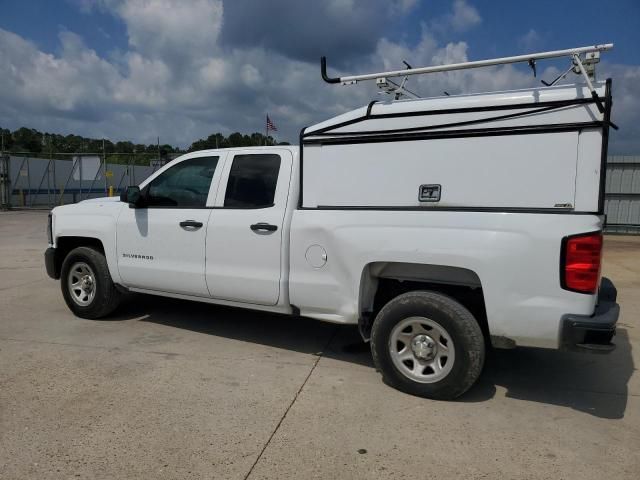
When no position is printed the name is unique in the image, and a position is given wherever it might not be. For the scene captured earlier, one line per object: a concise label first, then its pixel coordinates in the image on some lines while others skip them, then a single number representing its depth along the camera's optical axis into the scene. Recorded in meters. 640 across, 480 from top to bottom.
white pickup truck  3.43
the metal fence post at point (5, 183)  23.16
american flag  15.86
